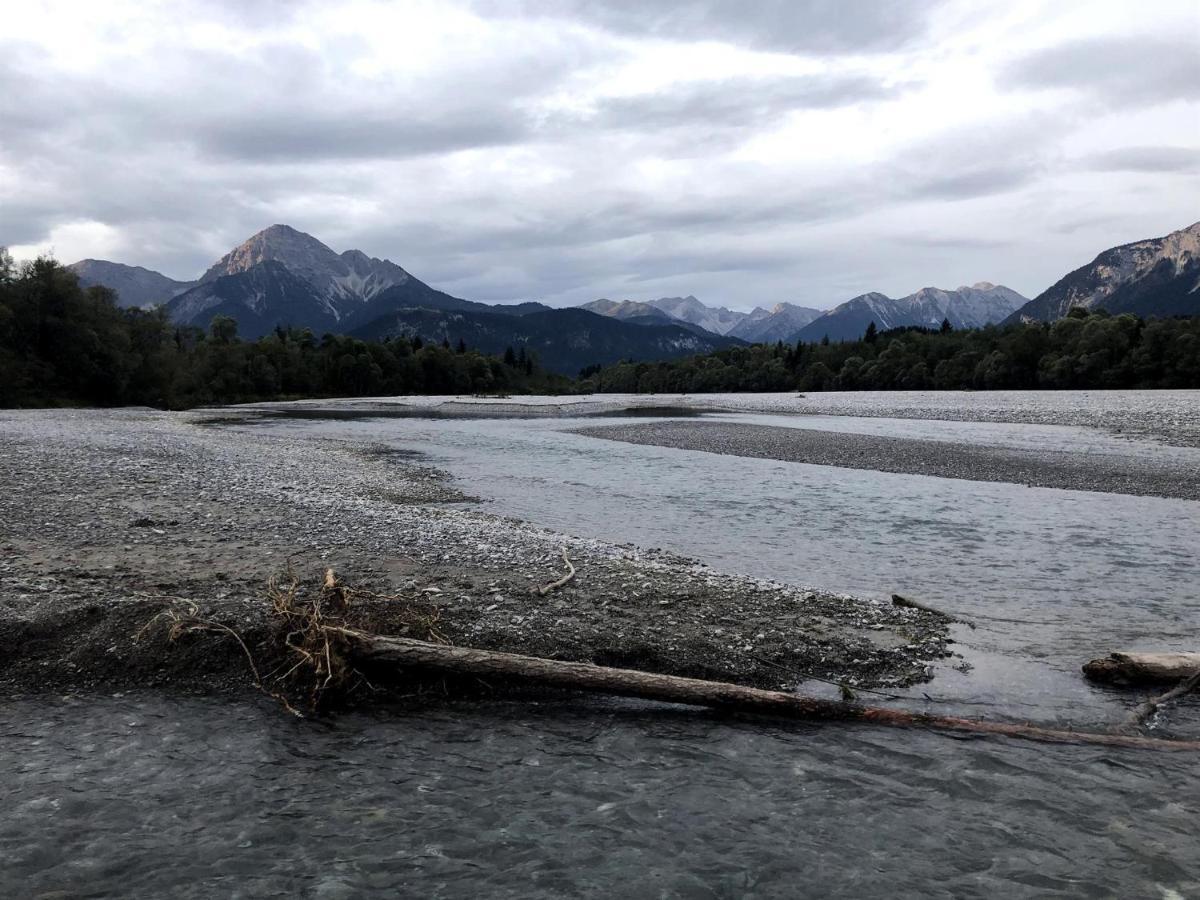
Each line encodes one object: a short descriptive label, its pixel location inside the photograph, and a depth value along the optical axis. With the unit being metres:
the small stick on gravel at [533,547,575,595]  13.91
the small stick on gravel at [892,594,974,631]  13.90
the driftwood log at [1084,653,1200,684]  10.73
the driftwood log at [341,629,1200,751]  9.72
